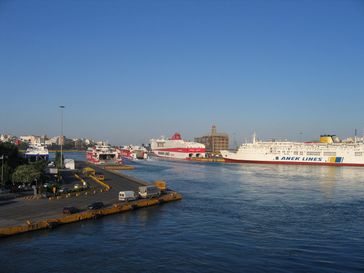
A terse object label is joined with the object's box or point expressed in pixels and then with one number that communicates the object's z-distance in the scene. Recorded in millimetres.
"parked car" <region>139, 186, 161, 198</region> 36938
